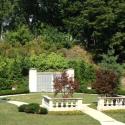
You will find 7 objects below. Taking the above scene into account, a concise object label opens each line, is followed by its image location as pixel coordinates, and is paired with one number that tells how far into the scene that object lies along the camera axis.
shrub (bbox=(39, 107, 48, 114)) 37.95
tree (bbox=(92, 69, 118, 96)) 41.72
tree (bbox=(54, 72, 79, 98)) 41.41
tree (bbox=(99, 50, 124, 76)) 66.69
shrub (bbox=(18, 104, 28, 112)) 38.71
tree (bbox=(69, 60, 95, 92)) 62.19
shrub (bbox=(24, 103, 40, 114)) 37.88
